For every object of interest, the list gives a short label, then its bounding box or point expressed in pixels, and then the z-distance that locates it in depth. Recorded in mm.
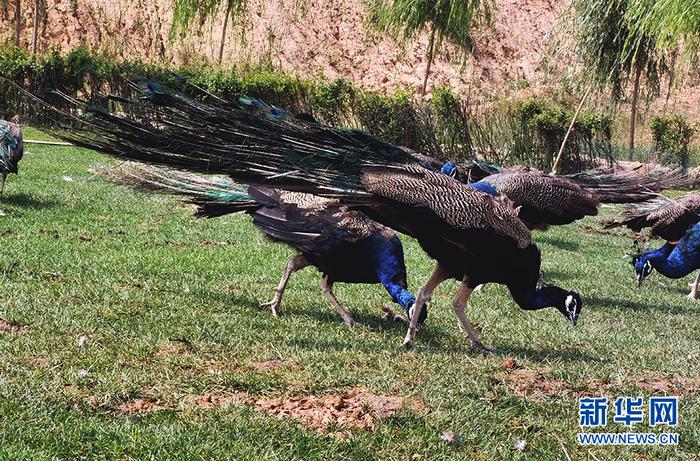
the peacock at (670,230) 8734
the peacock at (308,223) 6434
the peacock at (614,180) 8570
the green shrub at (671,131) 27314
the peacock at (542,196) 7754
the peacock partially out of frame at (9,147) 10258
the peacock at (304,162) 5320
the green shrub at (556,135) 18406
